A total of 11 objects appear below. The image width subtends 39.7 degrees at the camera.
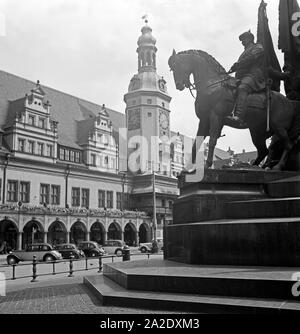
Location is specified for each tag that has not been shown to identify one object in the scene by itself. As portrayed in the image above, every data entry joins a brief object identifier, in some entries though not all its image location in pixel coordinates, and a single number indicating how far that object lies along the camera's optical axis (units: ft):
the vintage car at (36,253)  99.81
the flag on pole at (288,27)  38.11
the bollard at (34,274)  53.18
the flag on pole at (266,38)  39.49
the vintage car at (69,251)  110.10
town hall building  150.22
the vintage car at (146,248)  136.25
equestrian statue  34.42
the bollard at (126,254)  71.10
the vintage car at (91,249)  119.44
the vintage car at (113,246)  132.67
